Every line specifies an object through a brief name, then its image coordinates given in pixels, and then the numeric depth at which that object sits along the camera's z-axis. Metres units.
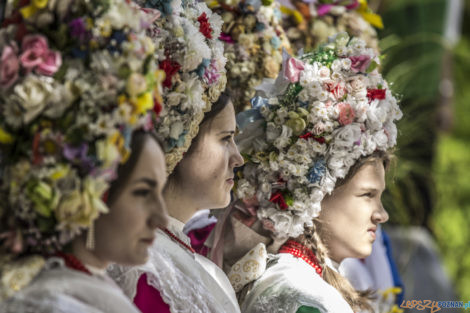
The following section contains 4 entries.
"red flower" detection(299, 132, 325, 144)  6.66
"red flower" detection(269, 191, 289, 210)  6.72
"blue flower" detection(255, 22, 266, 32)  7.80
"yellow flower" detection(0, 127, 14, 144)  3.82
